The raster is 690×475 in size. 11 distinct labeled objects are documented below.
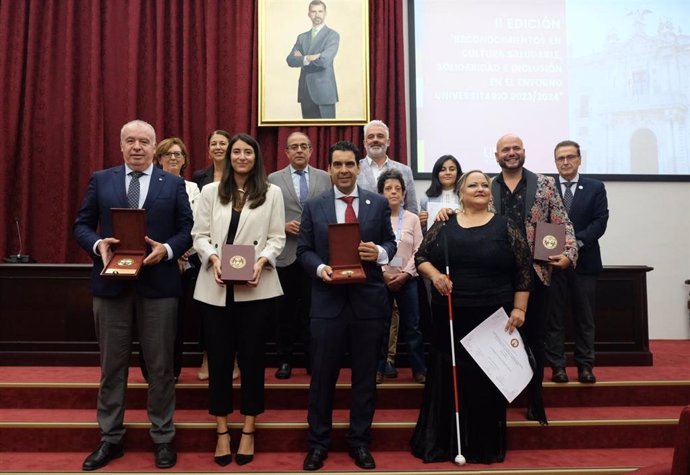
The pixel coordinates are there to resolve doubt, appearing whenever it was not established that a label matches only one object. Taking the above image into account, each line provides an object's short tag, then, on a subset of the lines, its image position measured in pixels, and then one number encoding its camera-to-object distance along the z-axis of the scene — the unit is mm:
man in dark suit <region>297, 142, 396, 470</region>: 2842
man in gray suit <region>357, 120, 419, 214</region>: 3959
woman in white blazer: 2852
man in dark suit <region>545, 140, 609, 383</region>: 3666
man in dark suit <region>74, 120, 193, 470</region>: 2814
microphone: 4607
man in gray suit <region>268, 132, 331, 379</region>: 3709
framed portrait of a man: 5723
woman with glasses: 3543
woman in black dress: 2900
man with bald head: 3197
